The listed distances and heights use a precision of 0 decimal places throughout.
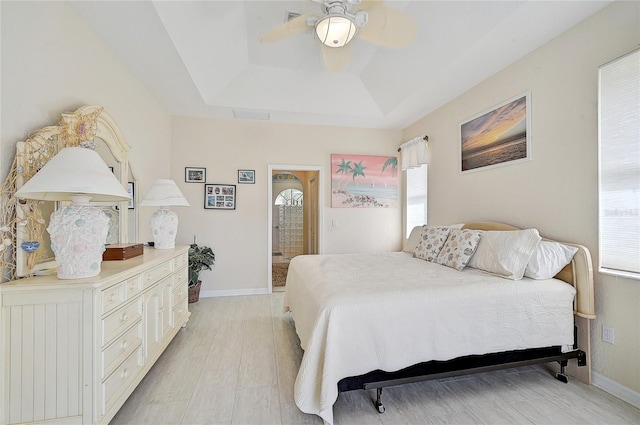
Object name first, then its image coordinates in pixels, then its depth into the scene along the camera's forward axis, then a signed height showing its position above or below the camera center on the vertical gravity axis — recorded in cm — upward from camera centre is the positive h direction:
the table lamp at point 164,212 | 246 +0
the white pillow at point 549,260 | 196 -35
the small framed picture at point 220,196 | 396 +24
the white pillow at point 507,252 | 199 -32
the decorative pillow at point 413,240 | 322 -34
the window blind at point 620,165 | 173 +31
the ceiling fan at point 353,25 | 175 +133
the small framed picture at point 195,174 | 391 +56
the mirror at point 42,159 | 143 +30
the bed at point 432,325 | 152 -71
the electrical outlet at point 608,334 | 184 -85
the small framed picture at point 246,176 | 406 +55
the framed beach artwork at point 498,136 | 247 +78
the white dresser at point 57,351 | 125 -66
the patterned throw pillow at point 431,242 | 272 -32
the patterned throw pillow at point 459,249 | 233 -33
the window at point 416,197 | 407 +23
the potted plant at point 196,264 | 354 -71
